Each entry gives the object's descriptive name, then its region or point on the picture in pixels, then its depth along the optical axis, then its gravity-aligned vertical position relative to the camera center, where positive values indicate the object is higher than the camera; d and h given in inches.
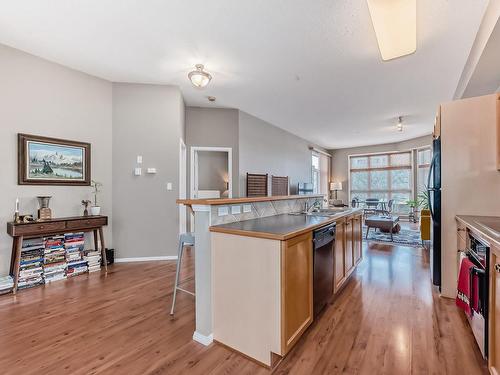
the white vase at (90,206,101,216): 135.5 -12.2
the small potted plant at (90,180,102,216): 135.7 -3.4
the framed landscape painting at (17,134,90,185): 117.2 +14.3
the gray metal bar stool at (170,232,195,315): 84.5 -18.8
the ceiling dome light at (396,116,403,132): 223.2 +62.0
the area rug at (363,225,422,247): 198.1 -45.1
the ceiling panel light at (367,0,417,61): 64.1 +46.9
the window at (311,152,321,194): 357.4 +21.9
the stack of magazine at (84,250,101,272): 131.6 -39.1
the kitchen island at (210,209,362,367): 59.9 -26.4
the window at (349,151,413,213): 347.9 +15.1
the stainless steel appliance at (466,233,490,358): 58.1 -26.5
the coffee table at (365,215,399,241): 201.2 -30.2
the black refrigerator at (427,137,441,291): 101.3 -9.4
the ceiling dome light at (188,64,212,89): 123.6 +57.2
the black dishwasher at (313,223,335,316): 76.4 -26.2
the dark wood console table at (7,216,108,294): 106.1 -19.4
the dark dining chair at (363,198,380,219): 343.9 -28.7
